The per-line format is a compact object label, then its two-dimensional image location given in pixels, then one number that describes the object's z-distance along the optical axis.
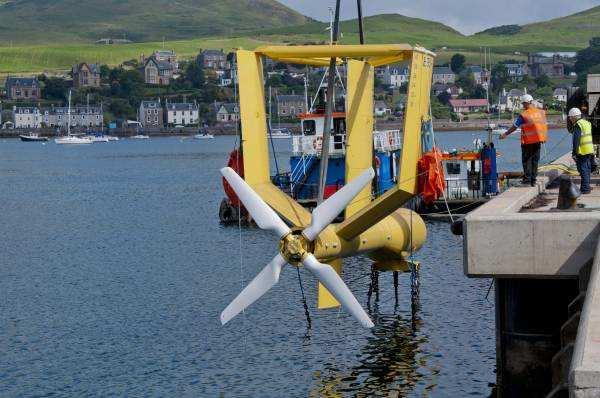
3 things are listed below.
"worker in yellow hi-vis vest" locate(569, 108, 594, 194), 29.28
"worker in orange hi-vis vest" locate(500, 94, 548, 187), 30.63
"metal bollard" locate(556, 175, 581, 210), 24.56
